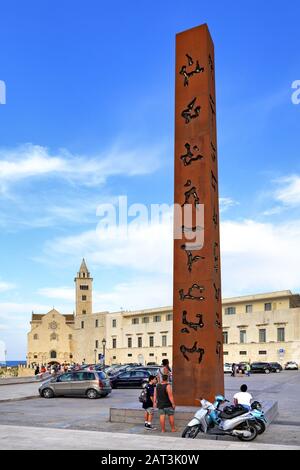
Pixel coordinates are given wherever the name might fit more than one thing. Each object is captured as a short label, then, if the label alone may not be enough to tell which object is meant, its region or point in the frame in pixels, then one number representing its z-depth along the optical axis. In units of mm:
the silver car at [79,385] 27219
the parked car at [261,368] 61488
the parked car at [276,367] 62256
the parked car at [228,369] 61572
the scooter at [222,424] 12547
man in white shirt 13383
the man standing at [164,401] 13391
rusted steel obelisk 15305
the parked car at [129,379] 36000
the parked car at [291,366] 68938
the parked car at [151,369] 37331
